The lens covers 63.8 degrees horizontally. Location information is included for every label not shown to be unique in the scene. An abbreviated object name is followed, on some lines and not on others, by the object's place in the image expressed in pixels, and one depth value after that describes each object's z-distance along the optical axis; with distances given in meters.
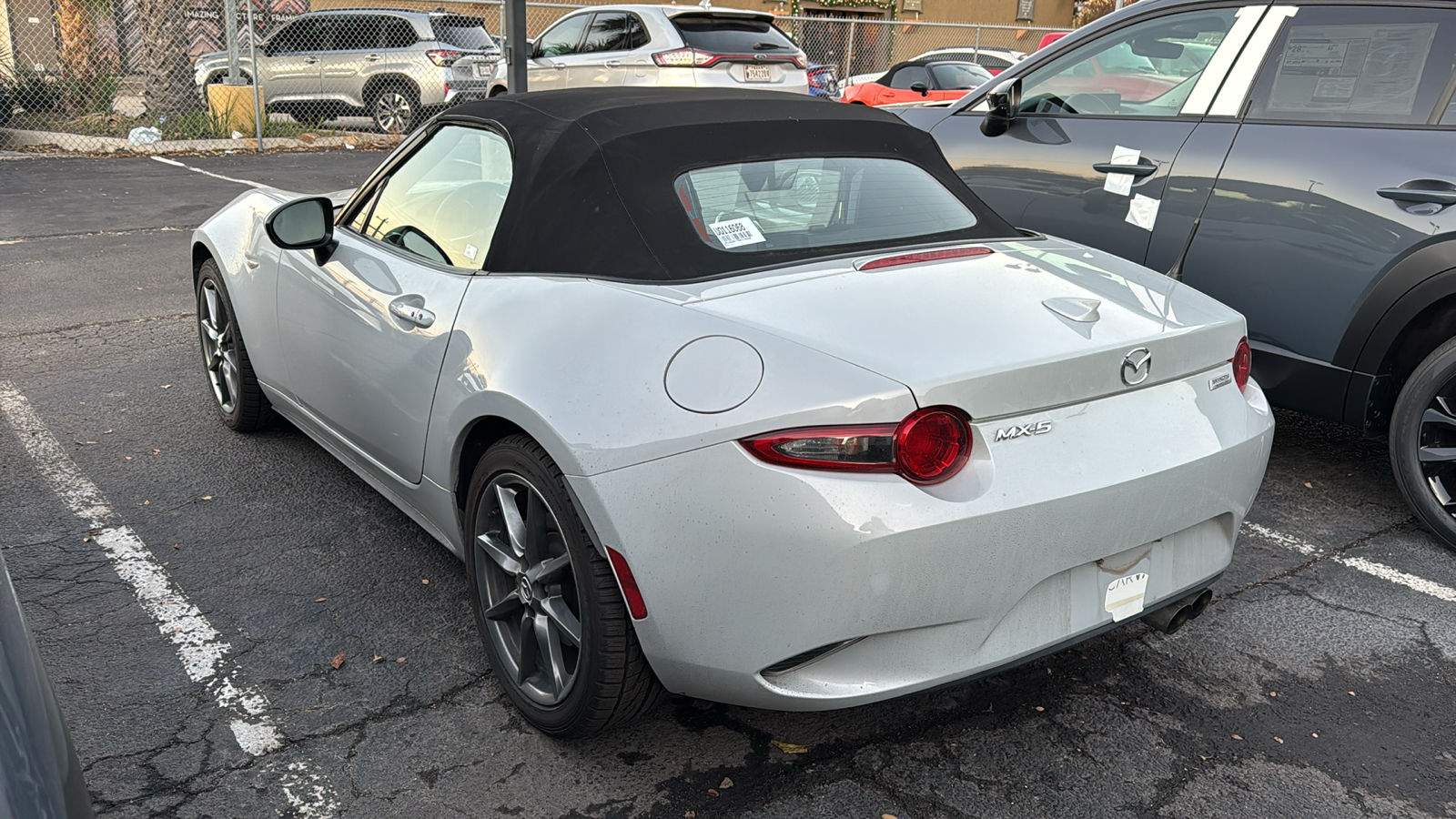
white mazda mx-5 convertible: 2.23
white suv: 12.77
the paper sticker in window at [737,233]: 2.87
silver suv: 15.09
